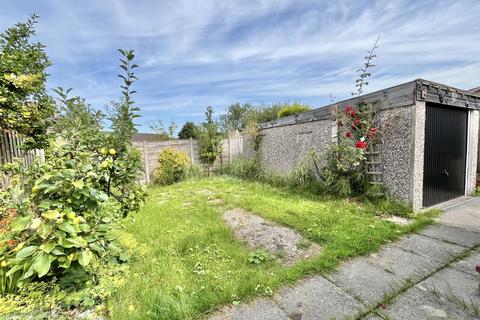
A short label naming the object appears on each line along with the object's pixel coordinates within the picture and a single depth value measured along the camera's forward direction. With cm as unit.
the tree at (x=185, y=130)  1593
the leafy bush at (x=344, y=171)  452
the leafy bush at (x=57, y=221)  146
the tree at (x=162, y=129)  1066
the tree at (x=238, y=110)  2530
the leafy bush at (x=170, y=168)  812
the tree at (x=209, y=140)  912
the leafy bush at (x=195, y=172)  851
